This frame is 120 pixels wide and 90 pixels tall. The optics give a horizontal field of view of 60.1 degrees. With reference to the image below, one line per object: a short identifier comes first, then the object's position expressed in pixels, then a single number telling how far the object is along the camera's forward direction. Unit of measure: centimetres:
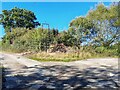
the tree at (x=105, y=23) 966
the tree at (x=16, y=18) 1984
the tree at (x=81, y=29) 1024
